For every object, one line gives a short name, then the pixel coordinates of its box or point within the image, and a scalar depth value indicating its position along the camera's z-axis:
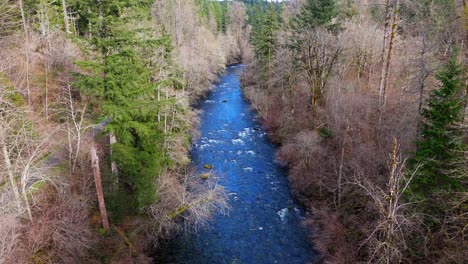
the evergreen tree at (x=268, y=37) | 41.53
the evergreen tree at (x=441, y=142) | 14.73
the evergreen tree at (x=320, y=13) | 34.19
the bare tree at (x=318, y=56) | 28.89
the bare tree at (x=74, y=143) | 19.39
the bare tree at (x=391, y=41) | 21.03
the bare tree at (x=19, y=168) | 14.29
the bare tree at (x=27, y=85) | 23.12
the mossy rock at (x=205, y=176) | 27.22
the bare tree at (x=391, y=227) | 12.92
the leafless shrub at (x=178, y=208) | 19.50
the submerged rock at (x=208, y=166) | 29.46
